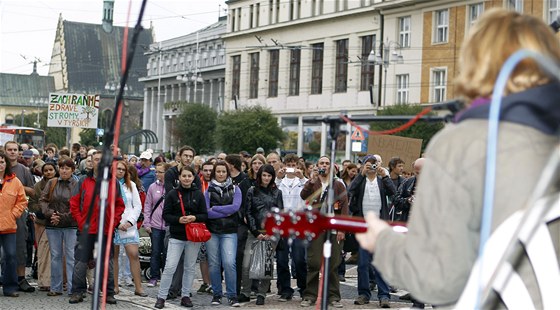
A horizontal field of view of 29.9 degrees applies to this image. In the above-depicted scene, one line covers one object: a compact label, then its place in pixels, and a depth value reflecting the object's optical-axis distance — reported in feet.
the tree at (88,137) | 340.18
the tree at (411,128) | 155.01
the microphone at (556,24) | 22.68
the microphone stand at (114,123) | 15.66
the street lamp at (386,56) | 194.90
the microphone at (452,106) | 12.38
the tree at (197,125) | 272.72
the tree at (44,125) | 365.61
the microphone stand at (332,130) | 15.31
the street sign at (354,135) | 68.05
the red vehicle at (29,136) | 175.01
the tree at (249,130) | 222.89
